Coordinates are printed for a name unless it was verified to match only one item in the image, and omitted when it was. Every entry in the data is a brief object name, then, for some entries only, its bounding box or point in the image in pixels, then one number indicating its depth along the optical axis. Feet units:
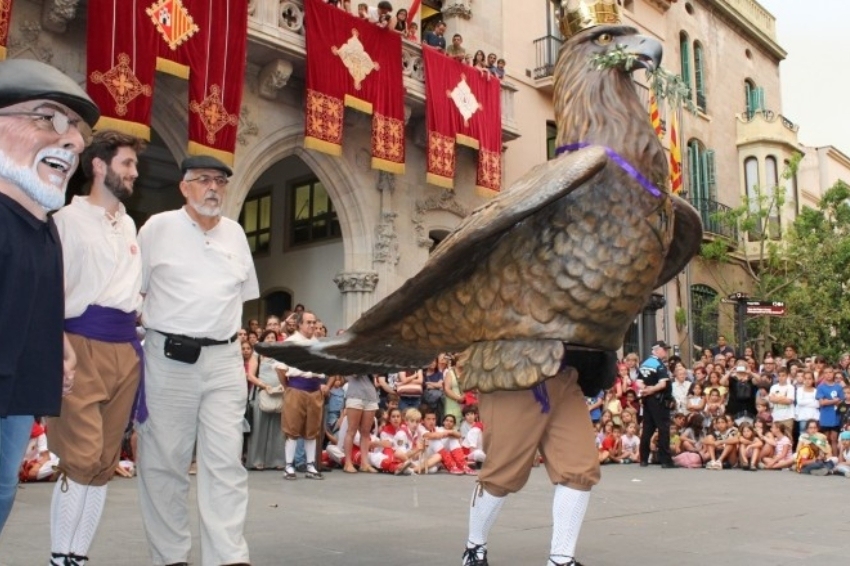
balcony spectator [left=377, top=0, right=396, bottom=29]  52.26
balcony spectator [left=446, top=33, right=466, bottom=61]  59.36
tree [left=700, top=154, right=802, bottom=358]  82.94
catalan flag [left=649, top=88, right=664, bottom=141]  52.96
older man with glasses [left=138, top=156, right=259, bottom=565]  13.48
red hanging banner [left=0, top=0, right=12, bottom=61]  36.19
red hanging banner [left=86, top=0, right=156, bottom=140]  39.34
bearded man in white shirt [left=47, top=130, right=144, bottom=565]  12.14
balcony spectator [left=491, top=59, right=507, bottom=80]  62.44
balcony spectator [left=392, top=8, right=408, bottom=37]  55.11
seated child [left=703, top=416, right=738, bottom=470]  42.22
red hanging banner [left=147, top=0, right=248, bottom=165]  42.27
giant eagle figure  12.70
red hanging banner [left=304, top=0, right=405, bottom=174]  49.08
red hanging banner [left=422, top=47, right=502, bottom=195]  56.44
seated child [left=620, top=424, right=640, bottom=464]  43.62
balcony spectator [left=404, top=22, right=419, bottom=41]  57.77
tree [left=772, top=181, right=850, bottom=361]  81.46
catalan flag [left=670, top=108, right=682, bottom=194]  70.07
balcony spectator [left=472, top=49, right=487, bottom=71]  60.39
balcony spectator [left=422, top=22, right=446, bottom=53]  58.54
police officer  39.75
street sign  57.74
